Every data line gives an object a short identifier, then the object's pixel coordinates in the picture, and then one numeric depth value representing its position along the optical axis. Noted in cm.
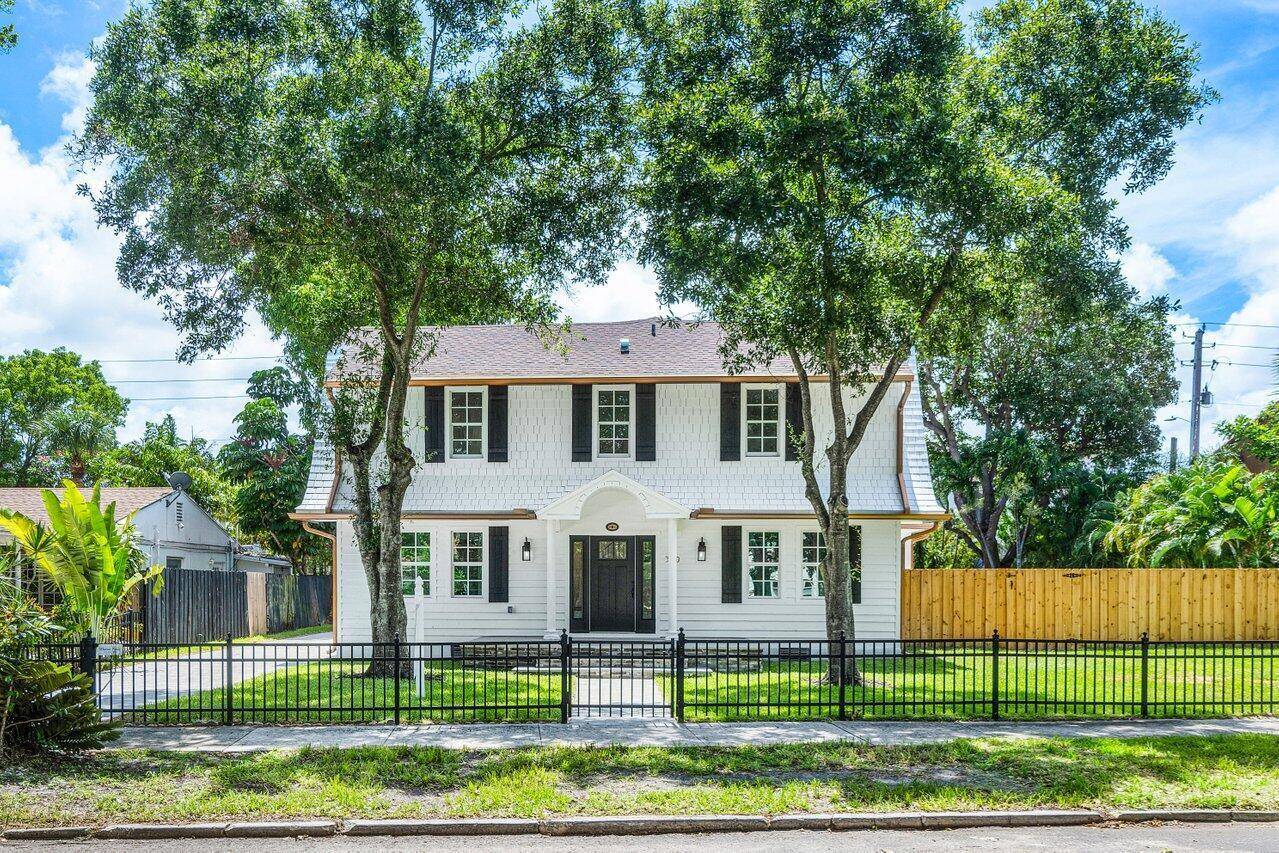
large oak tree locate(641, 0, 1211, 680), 1470
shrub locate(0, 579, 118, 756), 1008
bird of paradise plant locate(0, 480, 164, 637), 1652
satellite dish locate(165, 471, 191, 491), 2886
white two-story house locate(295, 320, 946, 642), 2173
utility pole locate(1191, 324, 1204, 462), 3396
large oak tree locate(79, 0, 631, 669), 1430
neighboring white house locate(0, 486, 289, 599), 2620
